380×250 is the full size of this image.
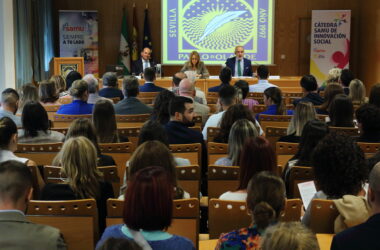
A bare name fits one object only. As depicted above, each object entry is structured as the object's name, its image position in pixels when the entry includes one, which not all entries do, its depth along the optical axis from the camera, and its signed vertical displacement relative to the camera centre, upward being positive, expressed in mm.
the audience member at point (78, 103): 7180 -685
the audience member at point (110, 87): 9055 -625
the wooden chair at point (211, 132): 5964 -845
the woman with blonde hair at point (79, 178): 3691 -811
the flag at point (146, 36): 14312 +236
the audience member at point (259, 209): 2678 -723
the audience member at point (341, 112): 5898 -651
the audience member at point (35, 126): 5266 -714
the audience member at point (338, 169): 3480 -703
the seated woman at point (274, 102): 7168 -657
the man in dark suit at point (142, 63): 12711 -355
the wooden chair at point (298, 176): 4184 -890
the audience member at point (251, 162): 3619 -694
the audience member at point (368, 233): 2475 -763
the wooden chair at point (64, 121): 6910 -852
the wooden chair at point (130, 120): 6977 -849
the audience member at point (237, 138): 4398 -665
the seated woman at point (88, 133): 4559 -654
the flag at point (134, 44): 14320 +48
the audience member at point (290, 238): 1942 -617
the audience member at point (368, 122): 5156 -647
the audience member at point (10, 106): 6344 -637
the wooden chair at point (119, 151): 5105 -881
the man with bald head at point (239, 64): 12320 -360
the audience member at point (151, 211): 2508 -678
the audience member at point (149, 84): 9422 -588
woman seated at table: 11898 -370
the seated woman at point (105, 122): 5402 -679
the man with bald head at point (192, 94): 7402 -580
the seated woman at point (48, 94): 8008 -635
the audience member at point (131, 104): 7410 -707
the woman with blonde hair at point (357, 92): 7832 -583
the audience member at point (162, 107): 6180 -627
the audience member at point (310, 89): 8188 -578
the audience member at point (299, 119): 5473 -652
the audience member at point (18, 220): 2573 -749
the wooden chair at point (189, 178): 4199 -911
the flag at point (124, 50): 14320 -94
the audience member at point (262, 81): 9880 -567
